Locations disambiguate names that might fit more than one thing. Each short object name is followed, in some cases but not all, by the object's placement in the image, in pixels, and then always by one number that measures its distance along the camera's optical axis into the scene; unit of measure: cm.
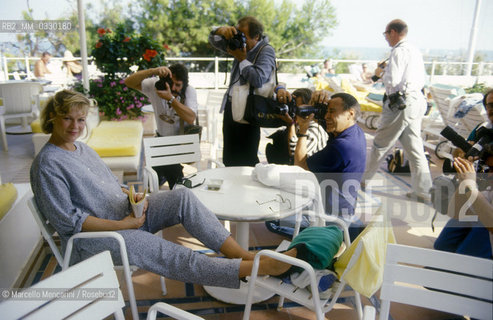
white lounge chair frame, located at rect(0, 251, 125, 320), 92
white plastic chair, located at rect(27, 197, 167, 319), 150
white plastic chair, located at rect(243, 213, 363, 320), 133
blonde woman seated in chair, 156
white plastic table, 173
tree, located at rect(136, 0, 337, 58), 2141
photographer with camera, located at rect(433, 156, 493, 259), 156
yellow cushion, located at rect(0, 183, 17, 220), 197
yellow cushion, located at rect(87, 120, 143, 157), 335
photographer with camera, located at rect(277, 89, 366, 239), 202
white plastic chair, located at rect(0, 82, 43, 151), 509
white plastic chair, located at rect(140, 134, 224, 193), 251
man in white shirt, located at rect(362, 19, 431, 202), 331
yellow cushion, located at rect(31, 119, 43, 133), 442
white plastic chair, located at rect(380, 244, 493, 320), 111
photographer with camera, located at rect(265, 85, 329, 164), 245
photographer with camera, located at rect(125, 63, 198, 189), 254
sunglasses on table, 201
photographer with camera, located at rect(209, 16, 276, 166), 238
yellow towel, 124
